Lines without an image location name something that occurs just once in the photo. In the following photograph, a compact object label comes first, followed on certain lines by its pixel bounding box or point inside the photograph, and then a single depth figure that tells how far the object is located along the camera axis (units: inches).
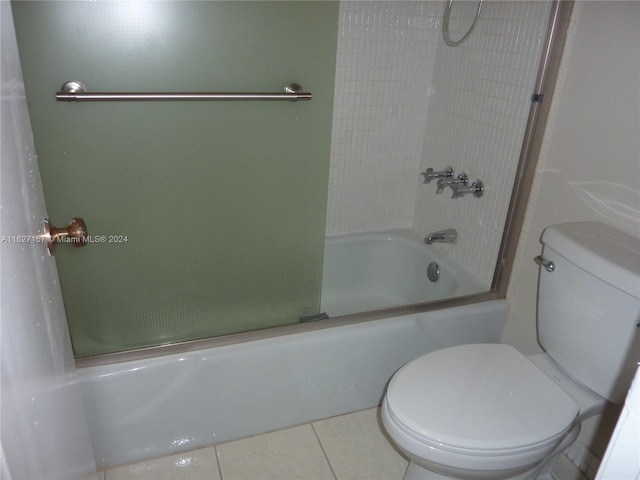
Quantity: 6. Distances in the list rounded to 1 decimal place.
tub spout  81.7
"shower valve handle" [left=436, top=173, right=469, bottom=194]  78.3
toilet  45.5
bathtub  57.2
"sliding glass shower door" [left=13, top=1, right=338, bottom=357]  50.5
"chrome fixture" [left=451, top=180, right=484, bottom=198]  74.8
